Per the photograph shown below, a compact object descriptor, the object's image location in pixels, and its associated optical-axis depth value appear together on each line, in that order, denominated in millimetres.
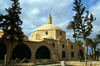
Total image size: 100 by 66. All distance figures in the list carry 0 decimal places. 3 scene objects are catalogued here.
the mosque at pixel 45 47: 20734
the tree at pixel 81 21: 13070
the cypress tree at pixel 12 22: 17581
